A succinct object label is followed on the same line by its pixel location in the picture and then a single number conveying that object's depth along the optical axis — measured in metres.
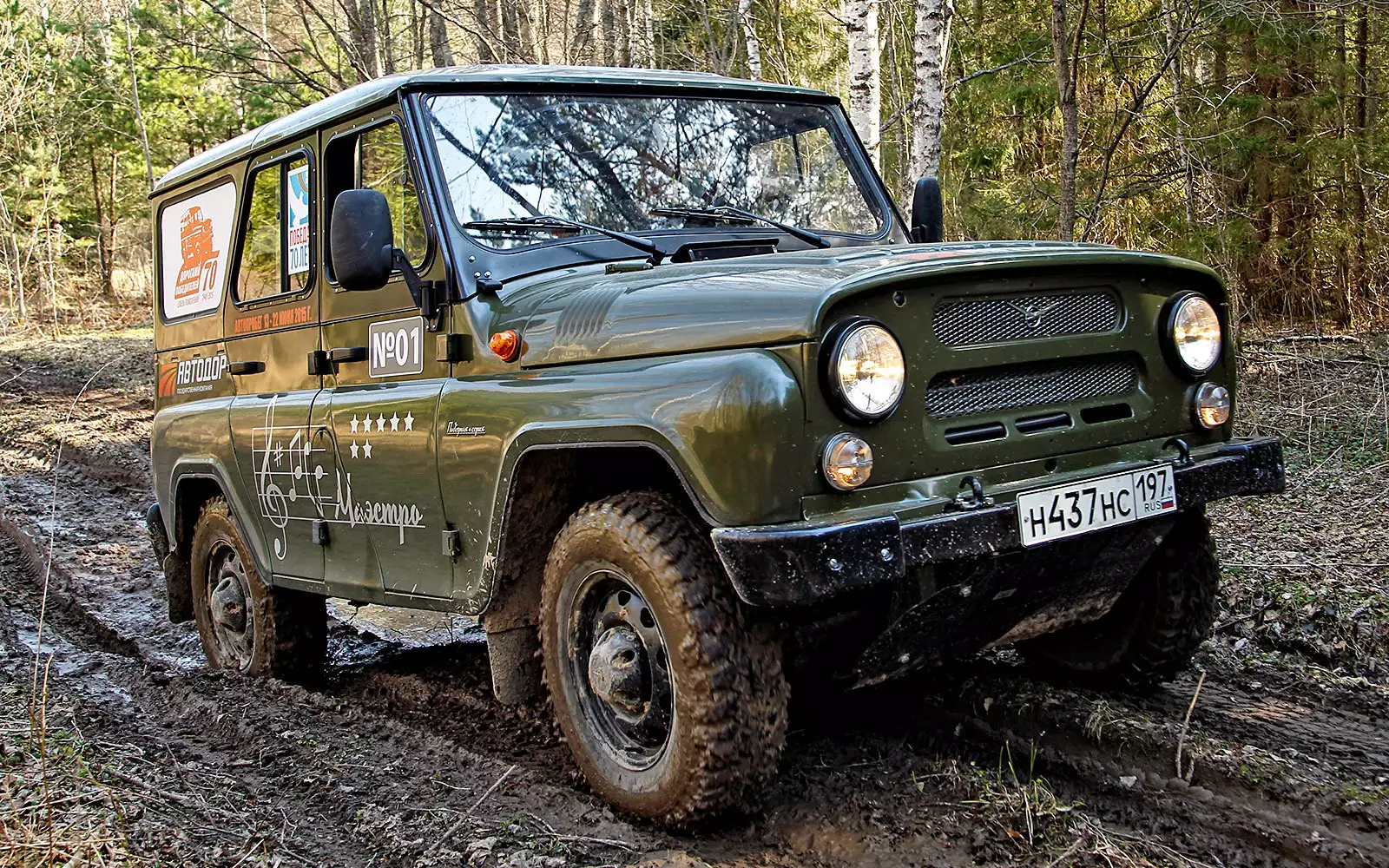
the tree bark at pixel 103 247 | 30.09
